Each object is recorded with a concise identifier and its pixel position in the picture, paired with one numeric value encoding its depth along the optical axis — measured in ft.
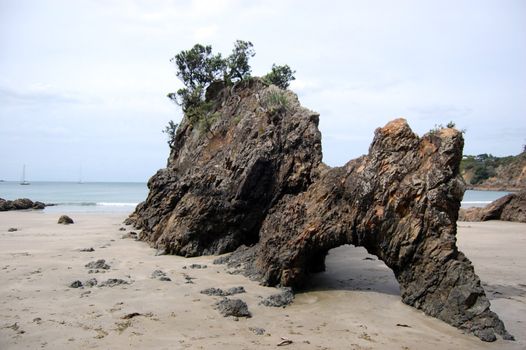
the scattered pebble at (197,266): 34.60
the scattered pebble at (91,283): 28.78
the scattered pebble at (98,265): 34.04
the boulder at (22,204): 118.11
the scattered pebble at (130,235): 52.49
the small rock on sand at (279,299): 26.22
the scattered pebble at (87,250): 42.02
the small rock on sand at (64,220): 72.02
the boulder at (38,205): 126.82
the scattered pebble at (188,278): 30.17
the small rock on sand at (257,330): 21.65
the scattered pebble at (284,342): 20.41
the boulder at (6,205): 111.96
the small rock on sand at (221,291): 27.64
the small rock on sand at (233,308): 23.98
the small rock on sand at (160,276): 30.48
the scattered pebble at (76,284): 28.43
